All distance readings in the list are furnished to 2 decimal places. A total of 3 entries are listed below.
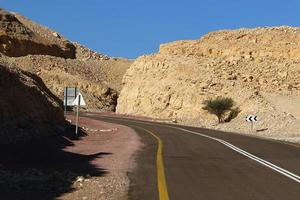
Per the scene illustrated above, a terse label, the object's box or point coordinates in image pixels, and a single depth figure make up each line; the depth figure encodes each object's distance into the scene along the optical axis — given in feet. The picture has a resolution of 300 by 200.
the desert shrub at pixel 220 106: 185.76
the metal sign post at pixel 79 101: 98.07
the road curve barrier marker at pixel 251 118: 147.08
